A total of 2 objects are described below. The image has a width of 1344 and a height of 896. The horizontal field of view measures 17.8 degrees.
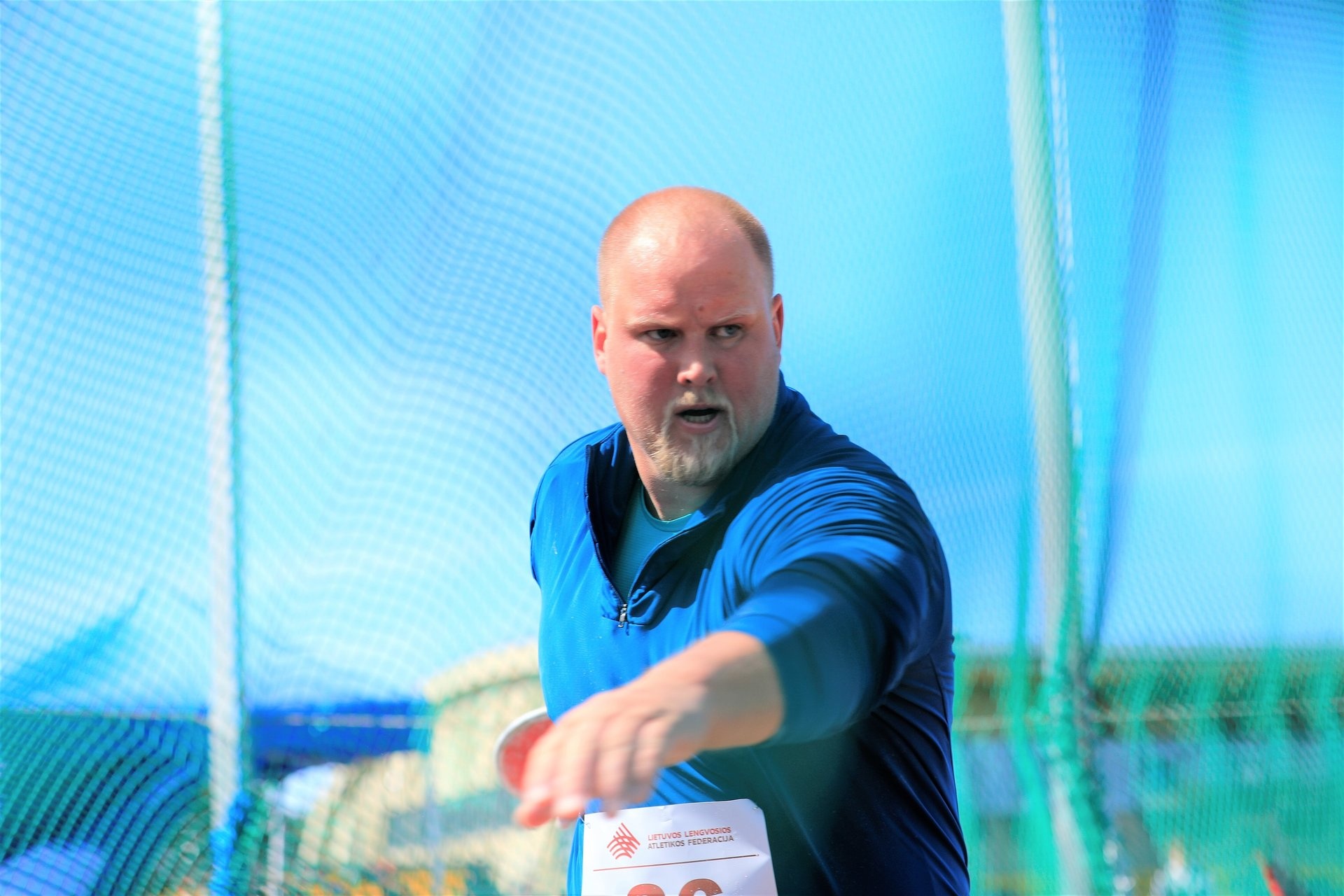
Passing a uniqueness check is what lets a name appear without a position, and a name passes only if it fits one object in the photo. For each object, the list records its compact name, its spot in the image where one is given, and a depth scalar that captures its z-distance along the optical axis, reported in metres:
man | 3.18
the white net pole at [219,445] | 4.54
